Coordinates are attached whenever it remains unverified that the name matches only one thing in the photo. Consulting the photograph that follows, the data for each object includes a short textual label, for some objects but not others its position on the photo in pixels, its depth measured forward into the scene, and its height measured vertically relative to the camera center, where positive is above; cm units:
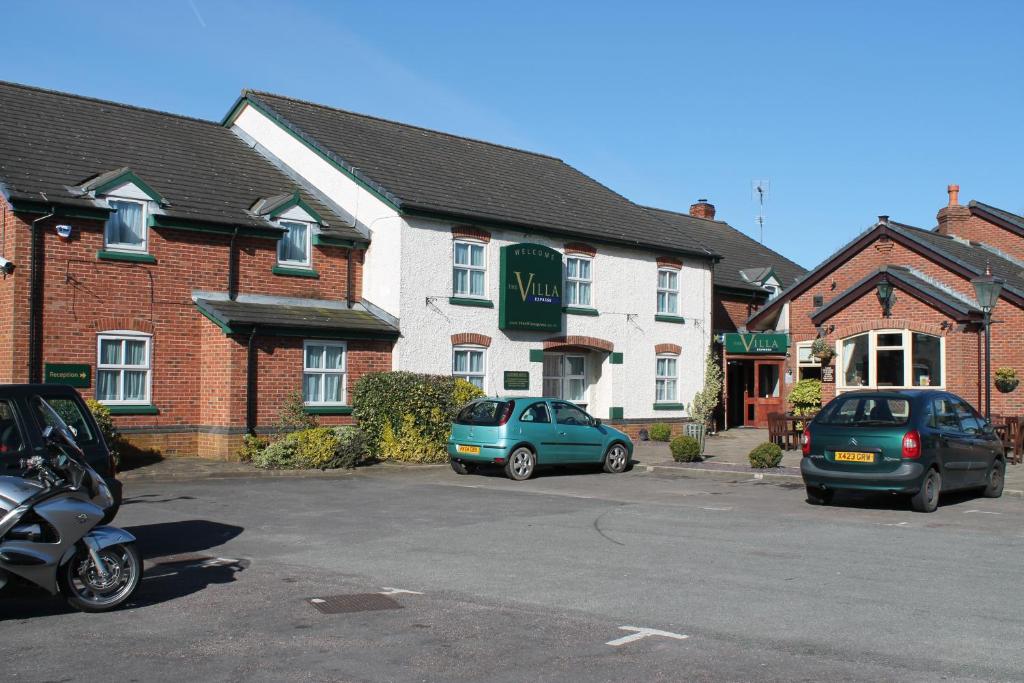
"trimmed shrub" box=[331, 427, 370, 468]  2088 -117
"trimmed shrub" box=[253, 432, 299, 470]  2036 -131
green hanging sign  2670 +270
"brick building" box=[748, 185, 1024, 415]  2511 +221
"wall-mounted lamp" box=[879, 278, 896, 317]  2630 +258
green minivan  1396 -69
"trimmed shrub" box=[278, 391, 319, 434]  2230 -60
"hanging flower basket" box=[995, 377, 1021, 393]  2488 +33
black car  901 -35
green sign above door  3081 +158
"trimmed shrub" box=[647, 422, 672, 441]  2886 -106
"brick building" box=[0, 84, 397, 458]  2033 +224
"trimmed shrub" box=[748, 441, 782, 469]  2020 -119
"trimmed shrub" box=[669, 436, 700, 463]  2188 -115
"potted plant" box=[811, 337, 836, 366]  2758 +122
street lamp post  1994 +203
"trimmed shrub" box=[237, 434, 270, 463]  2136 -122
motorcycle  764 -115
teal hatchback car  1886 -82
